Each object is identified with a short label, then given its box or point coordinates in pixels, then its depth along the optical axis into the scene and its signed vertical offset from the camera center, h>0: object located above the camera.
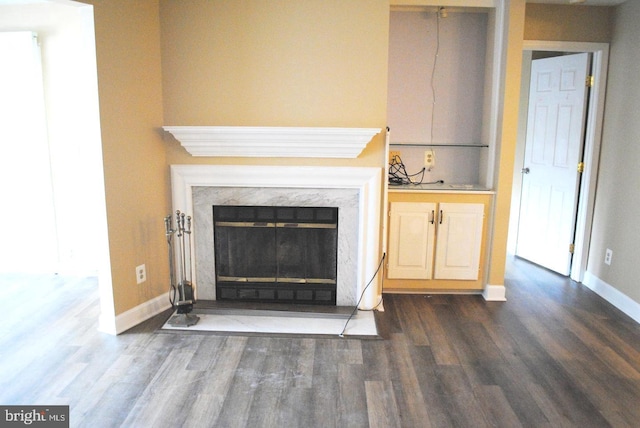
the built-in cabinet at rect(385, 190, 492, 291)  3.79 -0.83
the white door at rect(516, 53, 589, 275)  4.17 -0.23
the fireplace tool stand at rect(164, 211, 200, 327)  3.27 -1.05
